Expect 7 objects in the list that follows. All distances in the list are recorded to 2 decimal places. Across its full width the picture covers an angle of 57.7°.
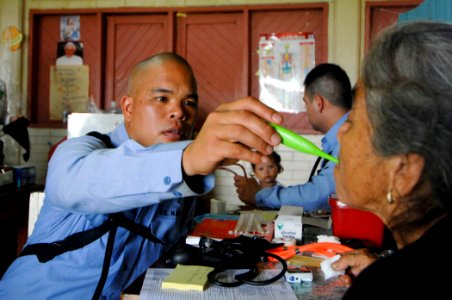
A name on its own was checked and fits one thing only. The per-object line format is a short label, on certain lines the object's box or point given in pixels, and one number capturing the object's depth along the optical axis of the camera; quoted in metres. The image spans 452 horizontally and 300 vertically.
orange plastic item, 1.36
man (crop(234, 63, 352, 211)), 2.95
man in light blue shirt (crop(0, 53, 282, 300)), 1.01
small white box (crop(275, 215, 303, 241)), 1.56
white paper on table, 1.01
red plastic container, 1.58
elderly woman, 0.70
